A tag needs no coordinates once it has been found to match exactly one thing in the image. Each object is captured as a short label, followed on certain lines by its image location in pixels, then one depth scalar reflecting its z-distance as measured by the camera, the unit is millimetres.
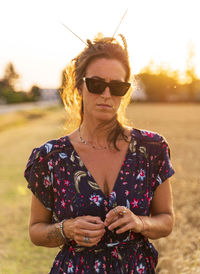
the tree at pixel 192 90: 70338
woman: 1965
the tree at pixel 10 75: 98188
